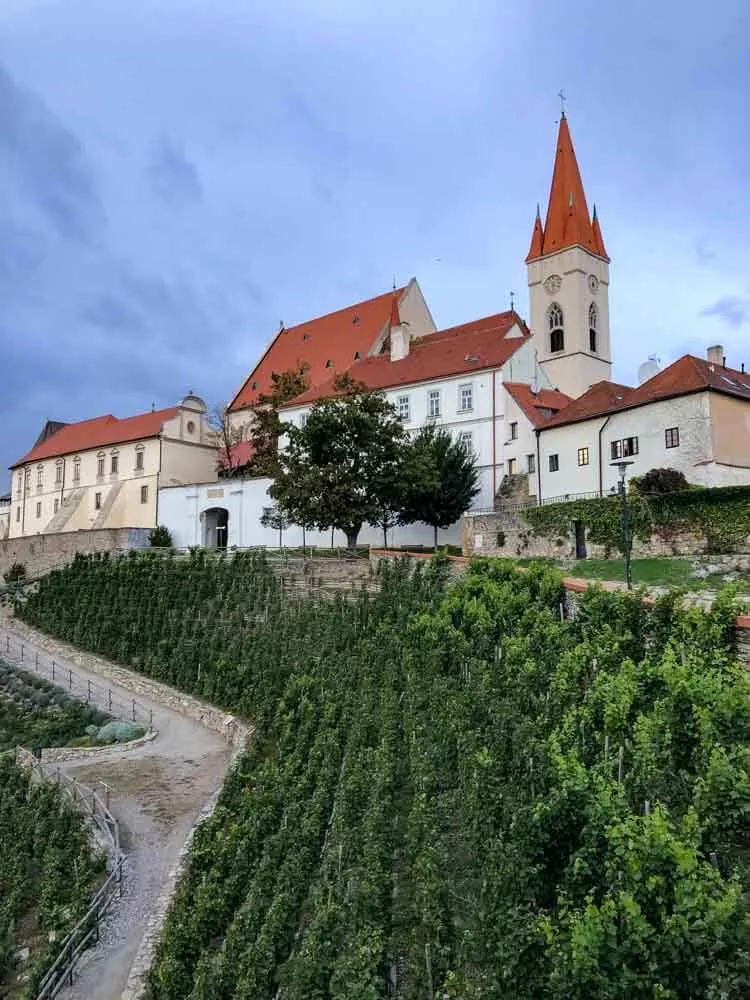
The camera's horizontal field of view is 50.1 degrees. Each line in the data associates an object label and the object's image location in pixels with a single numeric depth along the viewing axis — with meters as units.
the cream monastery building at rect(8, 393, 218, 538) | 50.53
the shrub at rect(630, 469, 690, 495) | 26.81
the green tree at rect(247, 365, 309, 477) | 45.12
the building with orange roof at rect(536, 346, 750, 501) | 28.81
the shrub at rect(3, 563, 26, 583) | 47.28
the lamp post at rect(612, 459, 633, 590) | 16.71
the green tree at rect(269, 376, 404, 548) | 31.05
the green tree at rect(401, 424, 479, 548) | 34.72
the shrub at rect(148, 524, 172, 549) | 45.91
